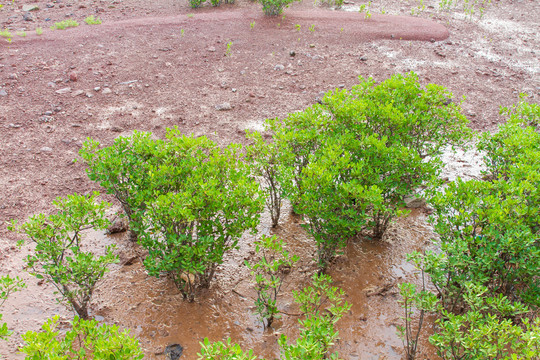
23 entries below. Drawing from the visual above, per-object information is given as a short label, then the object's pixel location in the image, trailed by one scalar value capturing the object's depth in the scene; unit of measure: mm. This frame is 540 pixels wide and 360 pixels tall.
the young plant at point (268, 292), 3253
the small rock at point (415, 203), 5109
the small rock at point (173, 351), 3328
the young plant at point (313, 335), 2506
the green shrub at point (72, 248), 3131
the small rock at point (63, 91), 7531
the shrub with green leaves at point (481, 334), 2564
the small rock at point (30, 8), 11750
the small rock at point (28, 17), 11086
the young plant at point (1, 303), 2648
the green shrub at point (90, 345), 2391
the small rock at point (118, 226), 4695
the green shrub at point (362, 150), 3480
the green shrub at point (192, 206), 3217
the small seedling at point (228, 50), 9208
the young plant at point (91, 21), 10609
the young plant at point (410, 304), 2963
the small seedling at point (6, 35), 9422
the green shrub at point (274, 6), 10828
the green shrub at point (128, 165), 3623
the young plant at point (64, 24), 10250
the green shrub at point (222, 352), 2475
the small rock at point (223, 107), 7305
